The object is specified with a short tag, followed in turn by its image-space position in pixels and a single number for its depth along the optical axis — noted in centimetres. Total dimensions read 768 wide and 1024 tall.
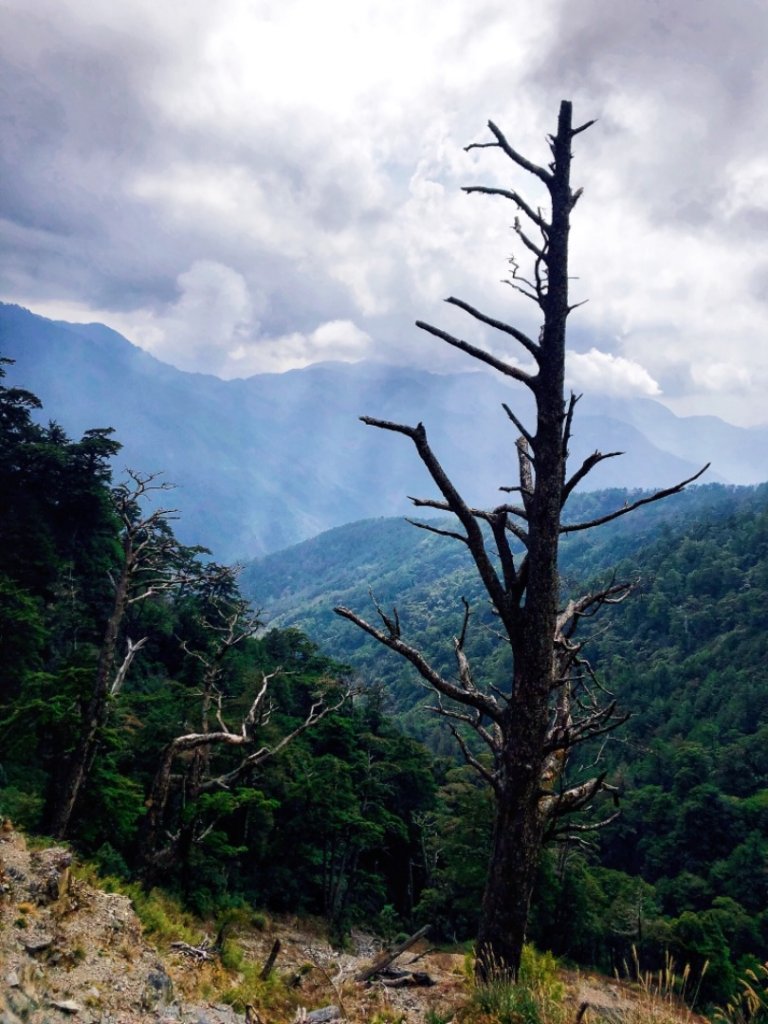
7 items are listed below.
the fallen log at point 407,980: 970
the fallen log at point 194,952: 816
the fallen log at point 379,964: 923
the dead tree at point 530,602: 431
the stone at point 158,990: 593
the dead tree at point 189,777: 1045
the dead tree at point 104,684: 1080
